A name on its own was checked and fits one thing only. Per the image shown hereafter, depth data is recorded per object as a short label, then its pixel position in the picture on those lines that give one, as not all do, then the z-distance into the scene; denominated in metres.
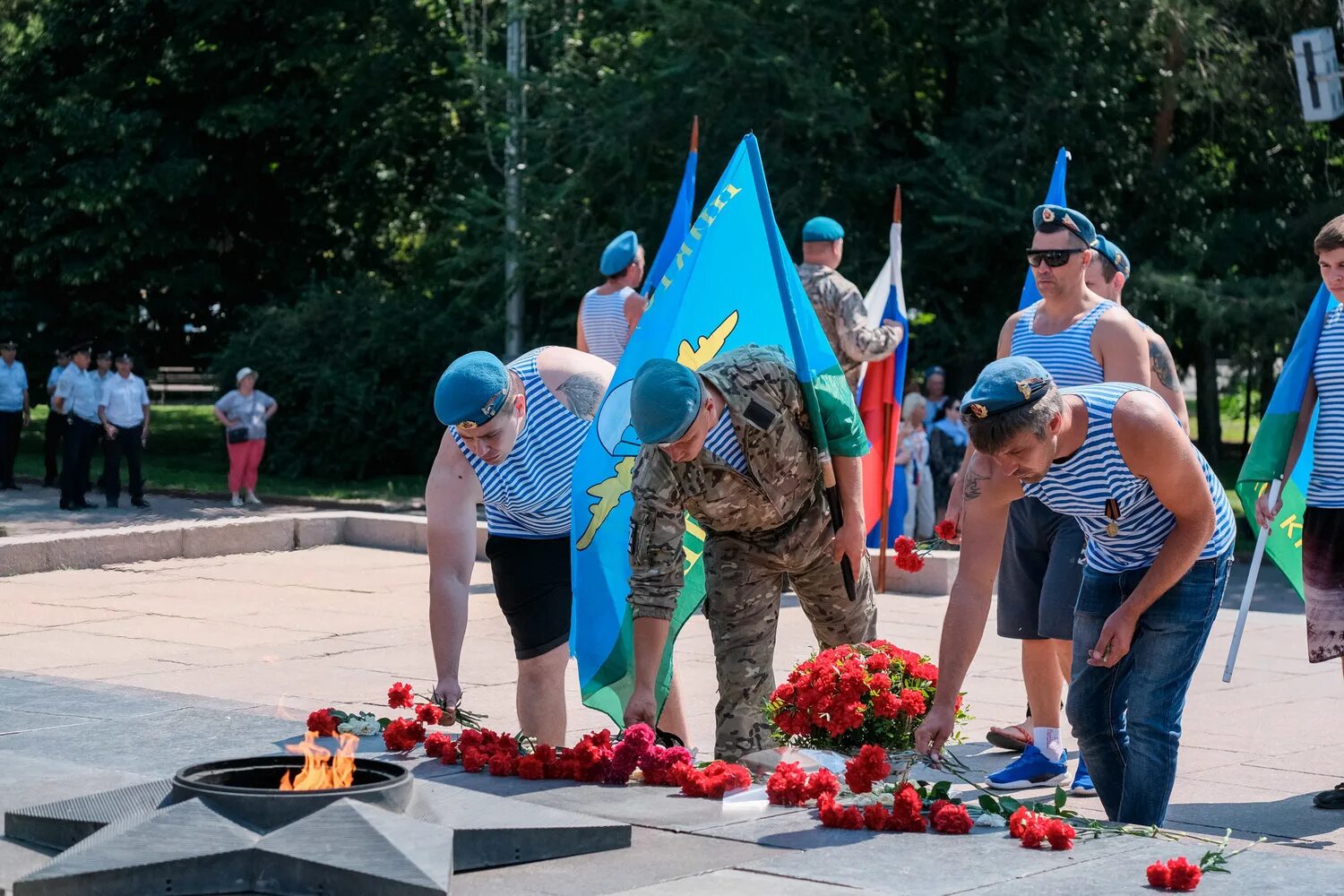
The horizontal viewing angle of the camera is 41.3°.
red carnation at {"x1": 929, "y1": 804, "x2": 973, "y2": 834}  4.43
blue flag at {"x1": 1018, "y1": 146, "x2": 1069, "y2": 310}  8.03
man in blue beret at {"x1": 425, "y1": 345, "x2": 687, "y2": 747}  5.92
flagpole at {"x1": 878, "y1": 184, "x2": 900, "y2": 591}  10.50
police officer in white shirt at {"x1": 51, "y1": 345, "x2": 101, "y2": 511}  18.69
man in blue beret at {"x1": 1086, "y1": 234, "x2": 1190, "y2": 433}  6.32
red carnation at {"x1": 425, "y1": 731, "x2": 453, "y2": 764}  5.38
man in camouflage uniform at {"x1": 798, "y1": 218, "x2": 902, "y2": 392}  9.70
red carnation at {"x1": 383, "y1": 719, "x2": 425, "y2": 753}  5.50
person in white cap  19.16
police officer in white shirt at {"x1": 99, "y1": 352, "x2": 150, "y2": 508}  18.83
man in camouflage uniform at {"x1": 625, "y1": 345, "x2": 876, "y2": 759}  5.09
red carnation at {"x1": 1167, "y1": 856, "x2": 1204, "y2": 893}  3.83
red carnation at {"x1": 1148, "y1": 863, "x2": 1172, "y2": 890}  3.86
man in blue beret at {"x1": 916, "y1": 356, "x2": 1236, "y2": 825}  4.45
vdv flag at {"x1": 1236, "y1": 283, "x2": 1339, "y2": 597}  6.36
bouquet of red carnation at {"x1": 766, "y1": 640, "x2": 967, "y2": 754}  5.00
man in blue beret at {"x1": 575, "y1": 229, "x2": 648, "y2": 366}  10.50
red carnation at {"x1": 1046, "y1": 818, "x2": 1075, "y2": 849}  4.23
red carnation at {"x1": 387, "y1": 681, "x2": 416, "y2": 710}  5.61
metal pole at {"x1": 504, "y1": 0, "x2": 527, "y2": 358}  21.20
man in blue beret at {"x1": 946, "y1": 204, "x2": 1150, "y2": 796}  6.09
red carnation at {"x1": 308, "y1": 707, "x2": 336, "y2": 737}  5.50
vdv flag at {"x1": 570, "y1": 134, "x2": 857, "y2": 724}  5.86
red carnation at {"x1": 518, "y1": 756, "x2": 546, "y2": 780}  5.14
